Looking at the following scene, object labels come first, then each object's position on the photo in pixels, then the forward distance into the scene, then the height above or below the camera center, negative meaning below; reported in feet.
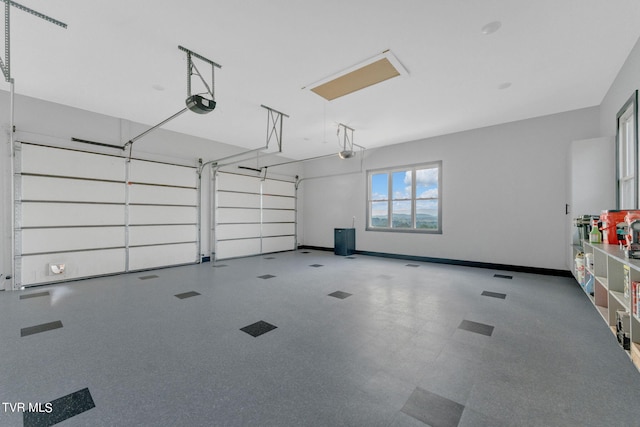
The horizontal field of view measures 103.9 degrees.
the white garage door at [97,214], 12.91 -0.10
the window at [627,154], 8.83 +2.52
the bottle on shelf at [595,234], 8.79 -0.59
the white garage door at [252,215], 20.99 -0.11
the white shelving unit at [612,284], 5.80 -1.96
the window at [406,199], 19.48 +1.39
